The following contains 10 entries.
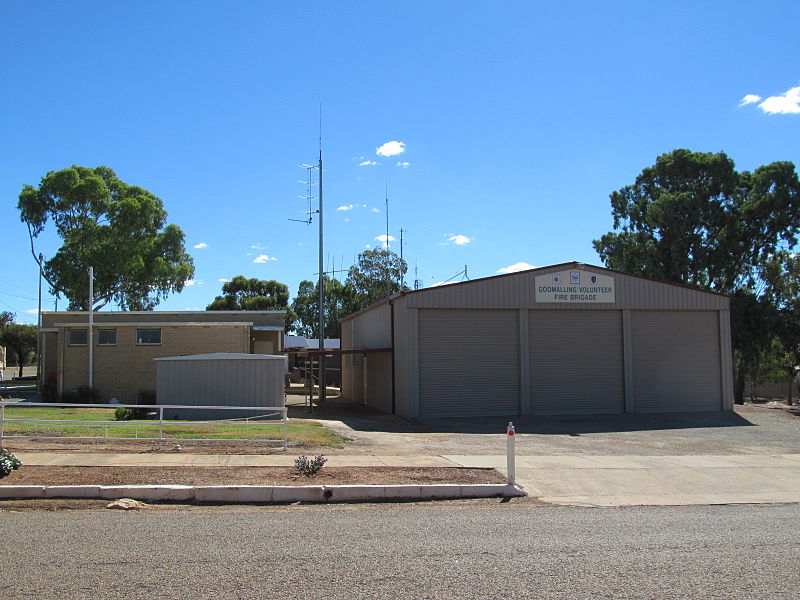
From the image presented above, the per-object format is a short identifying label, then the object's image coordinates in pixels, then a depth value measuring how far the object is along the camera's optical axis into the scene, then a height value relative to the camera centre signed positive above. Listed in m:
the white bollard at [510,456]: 10.65 -1.71
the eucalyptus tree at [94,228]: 46.56 +8.68
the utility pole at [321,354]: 30.94 -0.19
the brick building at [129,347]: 27.14 +0.16
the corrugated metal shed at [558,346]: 22.72 +0.07
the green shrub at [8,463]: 9.99 -1.67
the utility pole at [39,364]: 34.12 -0.66
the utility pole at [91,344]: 26.08 +0.27
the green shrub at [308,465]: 10.76 -1.85
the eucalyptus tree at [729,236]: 36.78 +6.29
